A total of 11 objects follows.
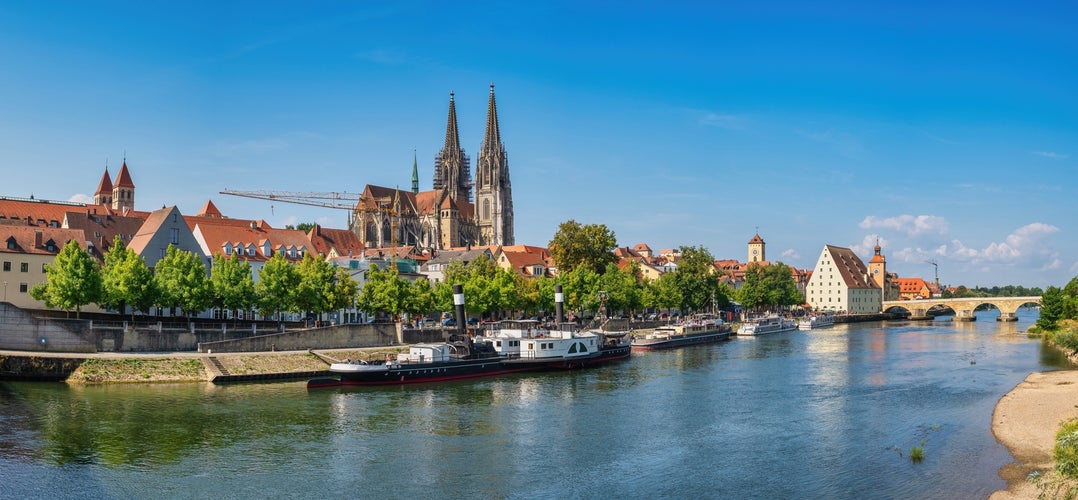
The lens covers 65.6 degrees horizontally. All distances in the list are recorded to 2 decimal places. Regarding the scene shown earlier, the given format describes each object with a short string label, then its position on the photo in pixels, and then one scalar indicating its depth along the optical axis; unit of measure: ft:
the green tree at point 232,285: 242.99
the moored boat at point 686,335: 333.21
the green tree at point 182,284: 233.76
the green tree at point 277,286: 248.73
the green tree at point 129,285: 223.92
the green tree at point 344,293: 263.29
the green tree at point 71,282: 216.13
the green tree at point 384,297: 270.87
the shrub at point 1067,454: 93.15
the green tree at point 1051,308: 368.73
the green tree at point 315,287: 254.47
